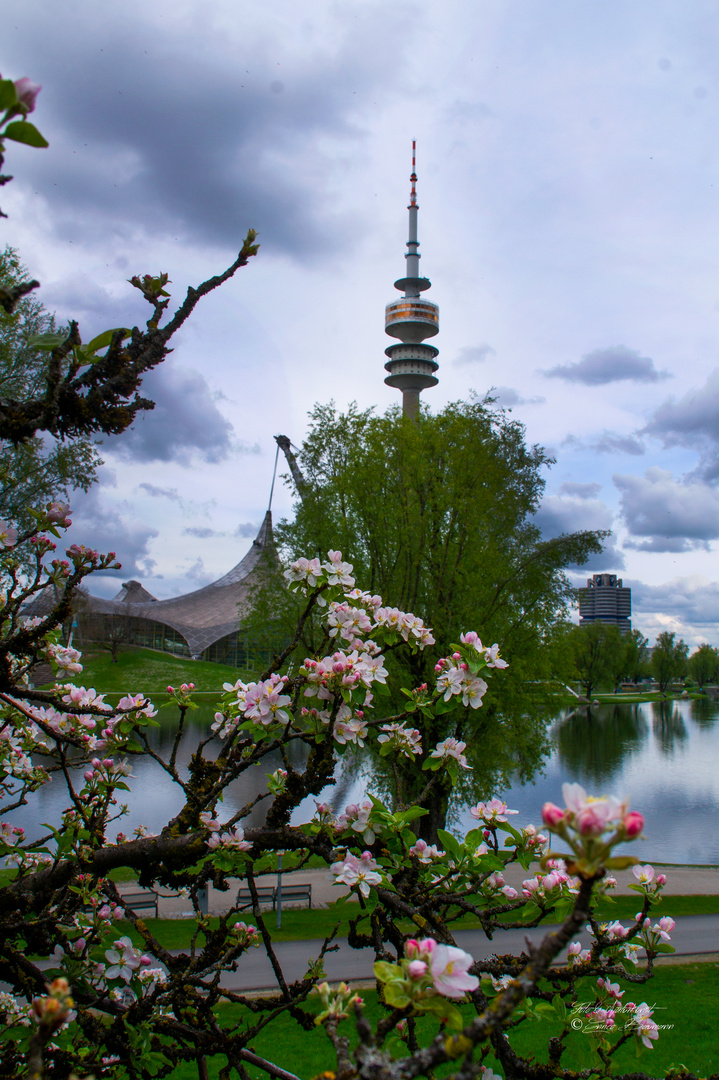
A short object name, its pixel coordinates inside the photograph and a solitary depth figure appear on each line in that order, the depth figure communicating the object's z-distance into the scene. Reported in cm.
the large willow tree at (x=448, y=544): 1425
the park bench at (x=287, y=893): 1435
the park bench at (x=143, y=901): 1307
